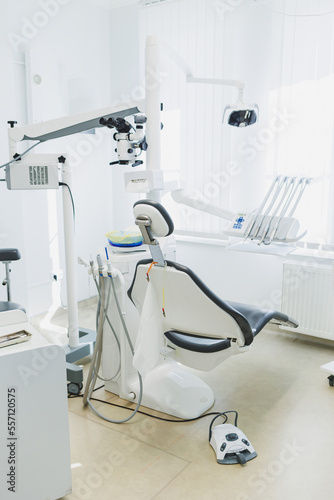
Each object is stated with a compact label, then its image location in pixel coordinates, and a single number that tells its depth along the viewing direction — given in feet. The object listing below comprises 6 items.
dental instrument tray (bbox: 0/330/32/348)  5.62
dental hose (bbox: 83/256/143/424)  7.95
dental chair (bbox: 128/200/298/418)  6.77
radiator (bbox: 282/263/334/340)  10.77
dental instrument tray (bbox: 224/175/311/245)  8.98
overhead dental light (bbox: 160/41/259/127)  8.21
